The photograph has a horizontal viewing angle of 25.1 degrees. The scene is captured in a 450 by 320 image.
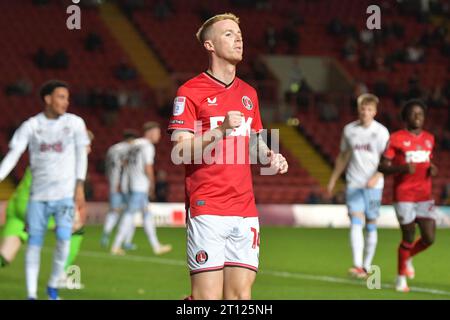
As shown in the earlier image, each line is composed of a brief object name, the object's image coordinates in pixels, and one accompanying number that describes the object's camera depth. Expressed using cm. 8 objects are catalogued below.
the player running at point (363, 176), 1388
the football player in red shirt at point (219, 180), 663
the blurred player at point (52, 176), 1068
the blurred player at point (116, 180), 1897
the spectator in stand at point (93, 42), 3694
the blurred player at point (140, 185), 1786
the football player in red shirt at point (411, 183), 1209
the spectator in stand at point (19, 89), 3294
